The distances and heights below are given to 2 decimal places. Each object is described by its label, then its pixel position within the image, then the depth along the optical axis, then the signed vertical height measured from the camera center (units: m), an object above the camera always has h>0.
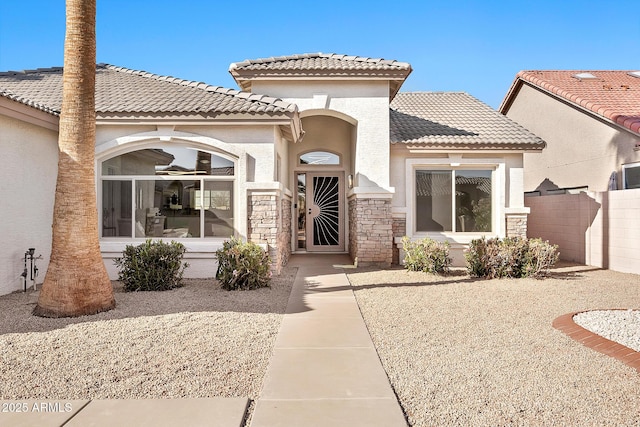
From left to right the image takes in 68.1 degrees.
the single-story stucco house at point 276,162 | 10.53 +1.53
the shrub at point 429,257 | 11.64 -0.94
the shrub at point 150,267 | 9.49 -0.94
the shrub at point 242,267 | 9.56 -0.96
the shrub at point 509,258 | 11.08 -0.92
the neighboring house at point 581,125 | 14.49 +3.16
